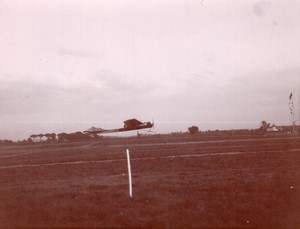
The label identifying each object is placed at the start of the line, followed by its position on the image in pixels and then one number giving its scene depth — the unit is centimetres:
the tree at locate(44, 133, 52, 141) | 12075
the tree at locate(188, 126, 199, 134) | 12754
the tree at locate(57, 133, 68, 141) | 11962
